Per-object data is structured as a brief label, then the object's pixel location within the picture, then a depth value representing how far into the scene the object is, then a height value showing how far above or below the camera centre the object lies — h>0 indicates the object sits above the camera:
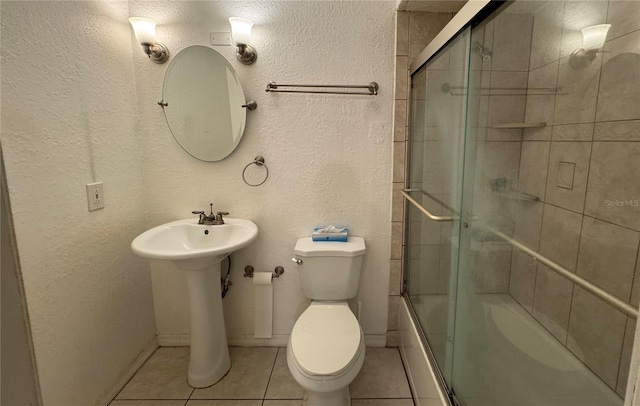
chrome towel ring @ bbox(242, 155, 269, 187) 1.74 -0.03
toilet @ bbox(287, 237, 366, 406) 1.20 -0.77
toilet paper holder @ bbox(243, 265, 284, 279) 1.83 -0.66
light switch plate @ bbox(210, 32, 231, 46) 1.66 +0.64
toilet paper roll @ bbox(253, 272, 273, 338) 1.86 -0.90
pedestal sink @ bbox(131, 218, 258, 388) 1.53 -0.62
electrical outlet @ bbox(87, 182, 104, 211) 1.41 -0.16
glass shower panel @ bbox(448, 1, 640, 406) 1.04 -0.20
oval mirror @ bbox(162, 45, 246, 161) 1.68 +0.31
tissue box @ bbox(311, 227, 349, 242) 1.72 -0.43
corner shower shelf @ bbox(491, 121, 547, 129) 1.33 +0.14
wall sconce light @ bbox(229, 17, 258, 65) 1.52 +0.60
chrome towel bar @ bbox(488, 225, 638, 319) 0.80 -0.38
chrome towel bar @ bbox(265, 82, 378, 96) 1.67 +0.38
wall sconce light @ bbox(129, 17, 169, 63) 1.54 +0.61
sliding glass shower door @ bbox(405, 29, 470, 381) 1.23 -0.15
